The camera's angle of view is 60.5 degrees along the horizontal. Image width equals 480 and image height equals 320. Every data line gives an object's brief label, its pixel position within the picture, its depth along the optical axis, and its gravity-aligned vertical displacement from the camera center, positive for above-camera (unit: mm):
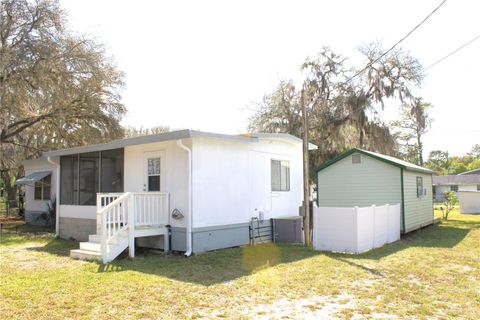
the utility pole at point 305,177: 10594 +211
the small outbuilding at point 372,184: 13180 +13
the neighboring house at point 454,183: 43938 +92
